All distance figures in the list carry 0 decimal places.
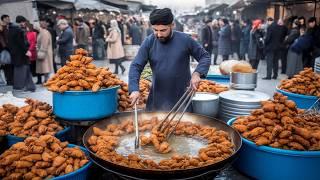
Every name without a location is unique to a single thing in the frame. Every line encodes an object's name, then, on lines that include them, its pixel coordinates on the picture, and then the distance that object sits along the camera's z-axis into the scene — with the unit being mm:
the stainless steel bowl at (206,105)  4668
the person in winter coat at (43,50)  9633
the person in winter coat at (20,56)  8383
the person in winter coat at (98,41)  15312
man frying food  3598
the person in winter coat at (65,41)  10164
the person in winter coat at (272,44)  10484
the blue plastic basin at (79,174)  2758
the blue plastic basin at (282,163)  3074
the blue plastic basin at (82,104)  3389
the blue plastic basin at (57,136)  3549
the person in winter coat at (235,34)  14625
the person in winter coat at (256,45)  11938
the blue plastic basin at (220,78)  6914
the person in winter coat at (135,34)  16672
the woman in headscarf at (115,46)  11742
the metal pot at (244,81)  5668
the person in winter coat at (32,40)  9461
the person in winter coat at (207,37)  13258
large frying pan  2295
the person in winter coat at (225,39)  13672
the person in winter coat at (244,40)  14492
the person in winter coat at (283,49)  10633
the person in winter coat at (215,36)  15241
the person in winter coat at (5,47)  9438
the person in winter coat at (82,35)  14348
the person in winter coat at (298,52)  9180
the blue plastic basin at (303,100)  4757
